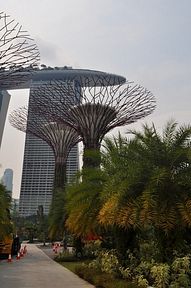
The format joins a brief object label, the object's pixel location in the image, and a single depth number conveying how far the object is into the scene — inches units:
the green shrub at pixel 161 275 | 190.3
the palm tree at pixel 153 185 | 203.0
